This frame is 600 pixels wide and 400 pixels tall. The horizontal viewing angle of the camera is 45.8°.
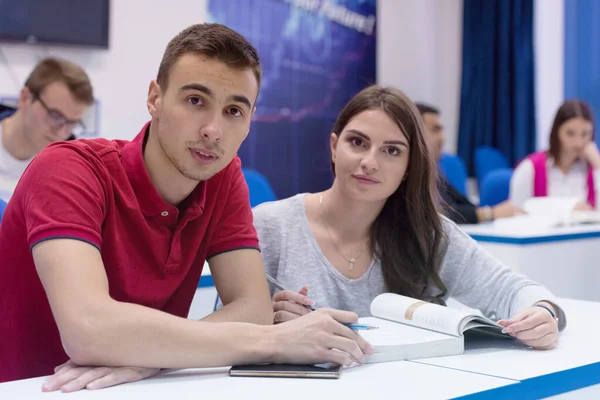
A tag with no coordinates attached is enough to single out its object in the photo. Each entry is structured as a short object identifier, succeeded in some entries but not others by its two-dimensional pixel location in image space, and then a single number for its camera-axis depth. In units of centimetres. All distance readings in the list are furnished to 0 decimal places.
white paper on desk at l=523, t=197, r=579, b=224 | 350
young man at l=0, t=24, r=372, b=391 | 114
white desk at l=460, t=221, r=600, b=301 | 298
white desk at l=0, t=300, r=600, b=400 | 104
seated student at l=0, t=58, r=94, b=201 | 290
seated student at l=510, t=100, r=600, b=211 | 429
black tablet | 114
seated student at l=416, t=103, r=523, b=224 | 354
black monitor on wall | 337
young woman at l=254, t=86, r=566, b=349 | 187
